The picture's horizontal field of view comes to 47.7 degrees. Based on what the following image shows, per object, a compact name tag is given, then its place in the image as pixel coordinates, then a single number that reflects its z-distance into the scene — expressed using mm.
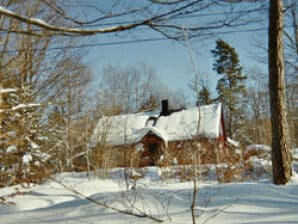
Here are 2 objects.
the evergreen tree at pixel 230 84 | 31812
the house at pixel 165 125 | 21412
